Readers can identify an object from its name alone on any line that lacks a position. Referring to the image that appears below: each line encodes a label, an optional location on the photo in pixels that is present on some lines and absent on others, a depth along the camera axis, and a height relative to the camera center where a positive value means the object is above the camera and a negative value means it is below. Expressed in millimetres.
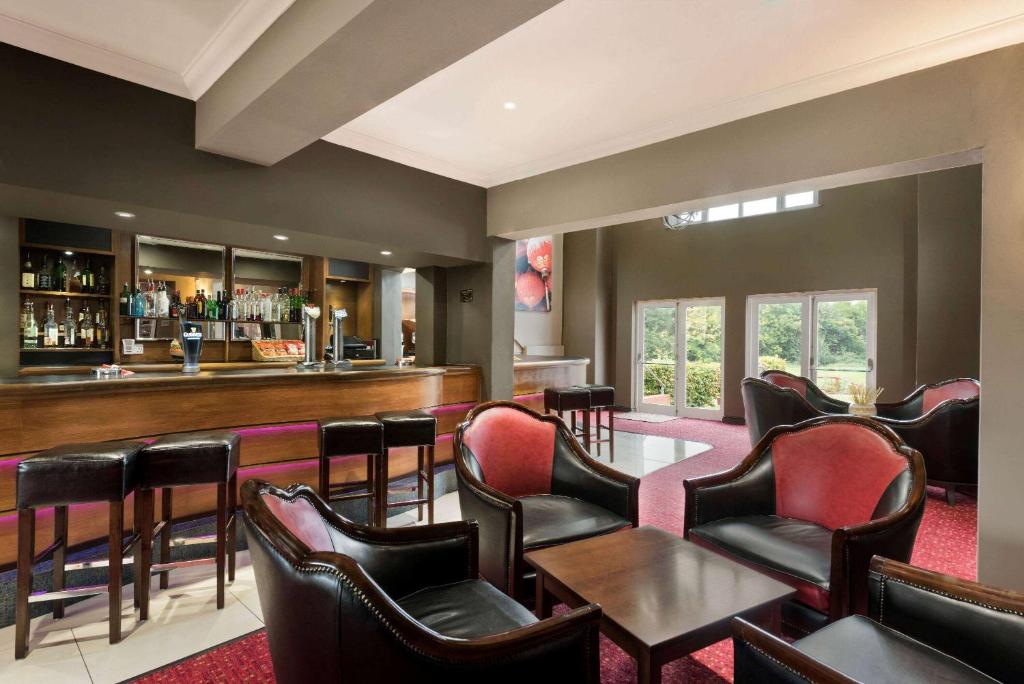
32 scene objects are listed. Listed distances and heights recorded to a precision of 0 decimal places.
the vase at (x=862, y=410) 4625 -645
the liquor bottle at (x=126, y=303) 5285 +346
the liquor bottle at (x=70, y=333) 5098 +21
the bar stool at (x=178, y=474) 2424 -695
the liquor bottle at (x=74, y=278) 5133 +590
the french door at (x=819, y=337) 7445 +55
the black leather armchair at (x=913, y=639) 1270 -857
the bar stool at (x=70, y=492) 2117 -685
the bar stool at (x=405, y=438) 3461 -716
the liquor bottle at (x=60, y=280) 5062 +562
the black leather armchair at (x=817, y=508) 1933 -806
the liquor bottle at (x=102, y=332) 5281 +35
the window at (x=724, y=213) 8655 +2241
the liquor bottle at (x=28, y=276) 4807 +573
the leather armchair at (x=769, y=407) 4812 -665
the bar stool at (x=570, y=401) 5582 -711
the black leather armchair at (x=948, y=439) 4184 -845
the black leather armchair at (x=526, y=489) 2197 -806
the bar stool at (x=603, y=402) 5812 -743
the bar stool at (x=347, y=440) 3217 -678
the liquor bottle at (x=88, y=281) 5184 +570
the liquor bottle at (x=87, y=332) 5172 +33
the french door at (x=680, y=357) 8898 -331
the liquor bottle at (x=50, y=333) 4961 +19
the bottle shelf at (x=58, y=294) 4863 +412
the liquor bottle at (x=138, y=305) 5301 +327
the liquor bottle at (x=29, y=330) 4863 +47
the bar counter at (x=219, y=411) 2600 -495
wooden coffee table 1479 -871
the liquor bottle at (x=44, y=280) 4902 +548
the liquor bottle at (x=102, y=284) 5285 +548
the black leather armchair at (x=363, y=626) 1105 -708
